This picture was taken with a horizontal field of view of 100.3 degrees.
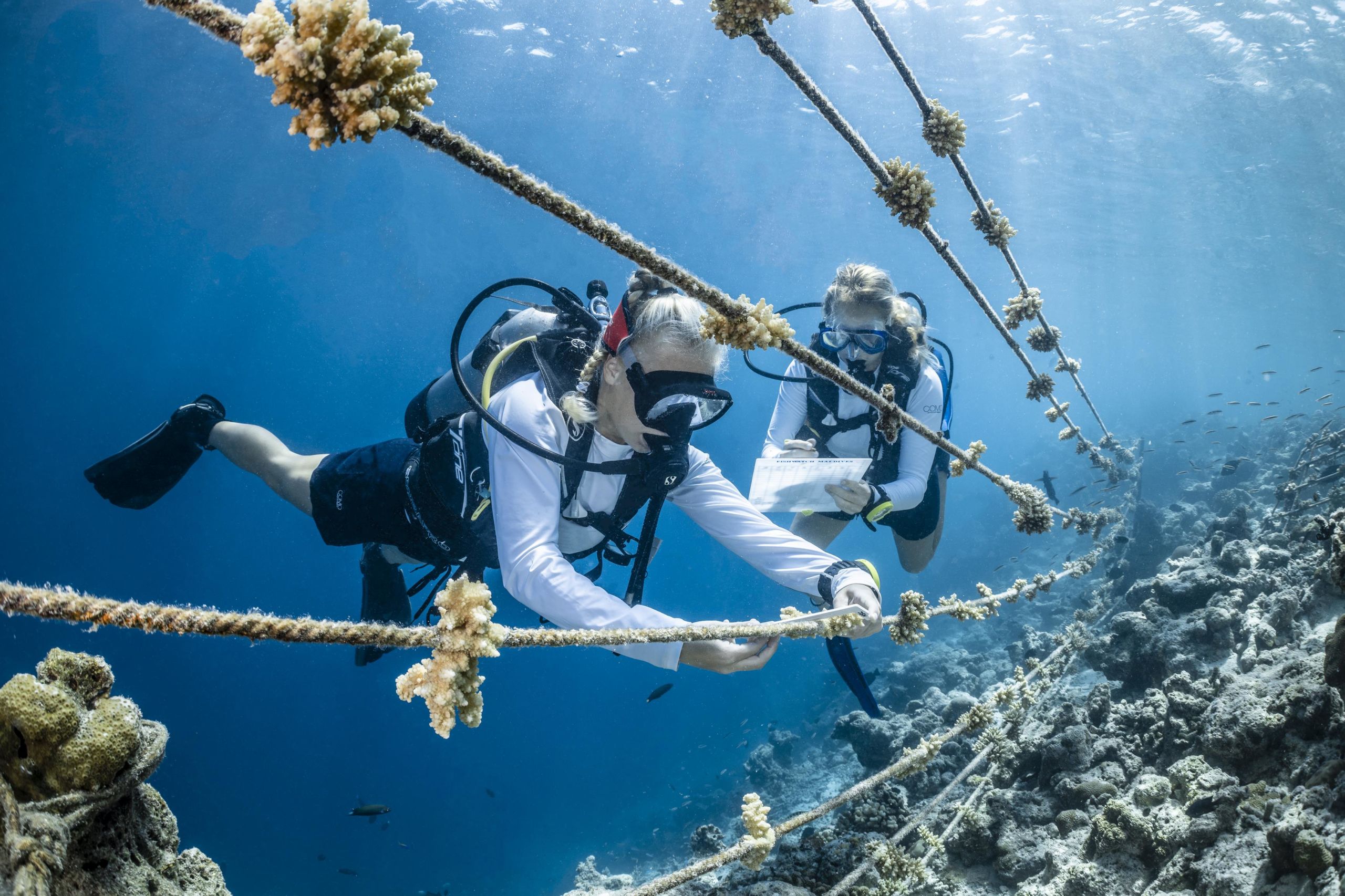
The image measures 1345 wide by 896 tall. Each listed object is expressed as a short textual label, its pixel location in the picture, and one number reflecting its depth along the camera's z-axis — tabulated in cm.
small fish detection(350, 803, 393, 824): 799
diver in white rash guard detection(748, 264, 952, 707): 477
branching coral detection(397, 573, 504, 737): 125
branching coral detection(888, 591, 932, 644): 299
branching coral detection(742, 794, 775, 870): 241
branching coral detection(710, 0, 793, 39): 204
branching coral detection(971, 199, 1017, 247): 398
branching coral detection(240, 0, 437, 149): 93
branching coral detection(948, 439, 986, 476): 361
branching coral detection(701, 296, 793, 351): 180
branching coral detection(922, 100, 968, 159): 311
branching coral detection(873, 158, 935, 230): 273
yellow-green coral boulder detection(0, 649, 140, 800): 178
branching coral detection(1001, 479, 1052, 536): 417
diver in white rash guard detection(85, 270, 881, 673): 267
